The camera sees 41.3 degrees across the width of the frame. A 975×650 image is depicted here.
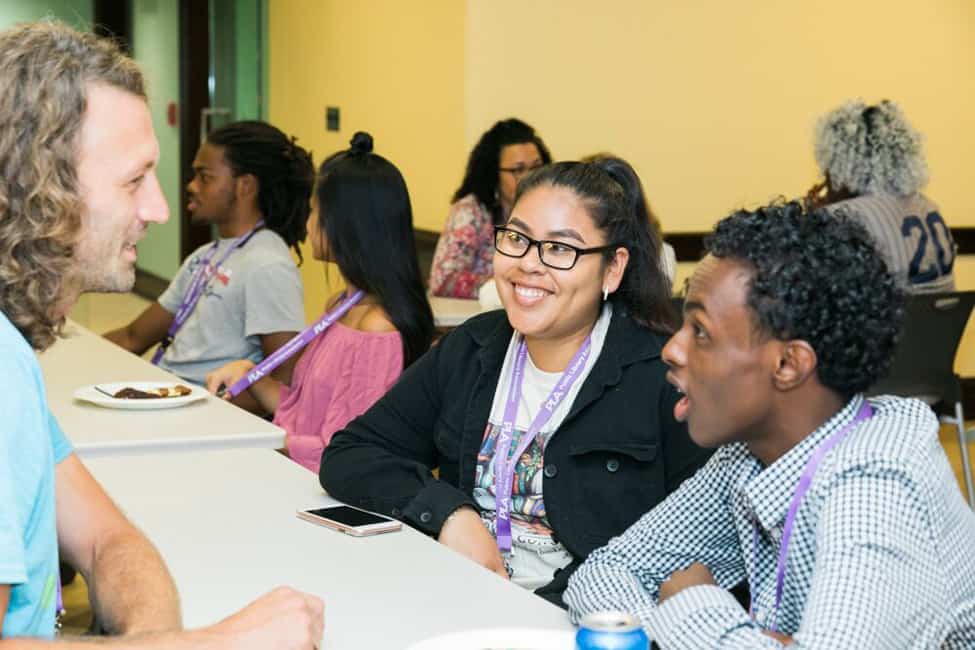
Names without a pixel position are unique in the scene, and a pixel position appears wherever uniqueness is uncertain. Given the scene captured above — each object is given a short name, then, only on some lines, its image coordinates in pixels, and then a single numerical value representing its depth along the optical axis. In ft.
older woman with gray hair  14.87
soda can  4.01
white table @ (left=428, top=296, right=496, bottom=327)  14.43
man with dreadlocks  12.90
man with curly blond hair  3.97
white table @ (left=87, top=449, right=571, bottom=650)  5.34
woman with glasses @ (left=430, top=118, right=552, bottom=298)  16.70
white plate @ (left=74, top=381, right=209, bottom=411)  9.46
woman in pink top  10.22
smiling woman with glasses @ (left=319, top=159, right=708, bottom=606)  7.07
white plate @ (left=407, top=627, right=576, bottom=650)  4.93
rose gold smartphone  6.51
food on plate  9.70
